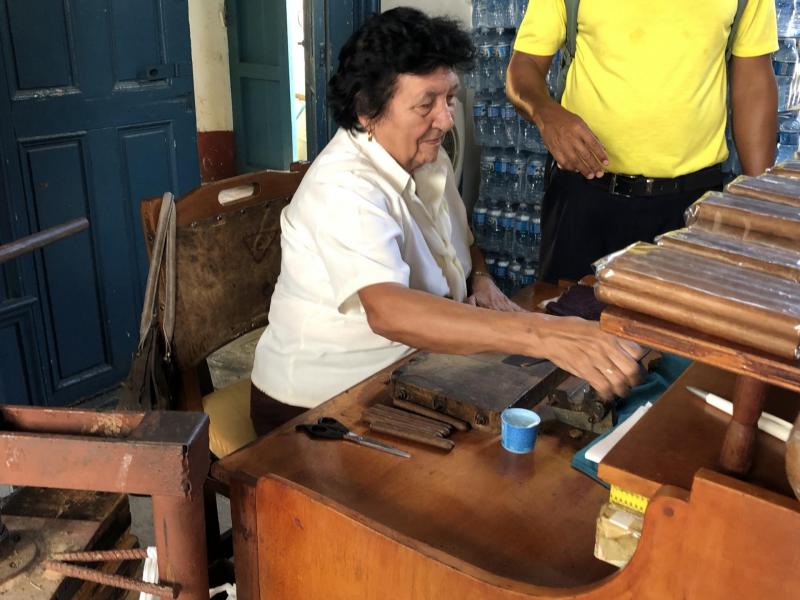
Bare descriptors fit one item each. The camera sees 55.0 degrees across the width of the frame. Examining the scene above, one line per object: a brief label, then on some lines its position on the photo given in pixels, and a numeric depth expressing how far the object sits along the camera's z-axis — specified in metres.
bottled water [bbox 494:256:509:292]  4.45
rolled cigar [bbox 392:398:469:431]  1.23
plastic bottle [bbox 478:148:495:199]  4.33
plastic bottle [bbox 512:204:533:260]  4.25
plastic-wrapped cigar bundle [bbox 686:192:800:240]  0.78
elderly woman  1.43
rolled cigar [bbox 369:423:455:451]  1.17
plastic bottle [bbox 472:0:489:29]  4.10
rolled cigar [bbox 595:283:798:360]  0.61
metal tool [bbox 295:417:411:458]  1.17
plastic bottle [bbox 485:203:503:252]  4.38
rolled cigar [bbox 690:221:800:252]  0.76
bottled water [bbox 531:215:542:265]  4.20
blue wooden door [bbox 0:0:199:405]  2.62
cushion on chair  1.69
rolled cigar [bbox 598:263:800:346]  0.60
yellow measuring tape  0.83
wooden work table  0.68
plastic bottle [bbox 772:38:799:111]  3.45
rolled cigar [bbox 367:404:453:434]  1.21
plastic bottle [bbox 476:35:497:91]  4.11
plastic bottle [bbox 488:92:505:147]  4.16
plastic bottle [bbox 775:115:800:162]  3.53
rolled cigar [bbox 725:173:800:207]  0.85
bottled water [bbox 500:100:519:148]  4.13
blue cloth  1.25
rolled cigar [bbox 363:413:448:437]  1.20
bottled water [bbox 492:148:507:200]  4.27
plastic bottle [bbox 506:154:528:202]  4.23
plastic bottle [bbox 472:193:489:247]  4.44
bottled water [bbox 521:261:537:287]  4.38
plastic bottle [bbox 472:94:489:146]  4.21
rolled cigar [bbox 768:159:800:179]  0.95
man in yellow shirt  2.01
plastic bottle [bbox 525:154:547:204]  4.18
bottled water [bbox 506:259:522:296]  4.43
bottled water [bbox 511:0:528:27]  3.94
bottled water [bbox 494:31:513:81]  4.08
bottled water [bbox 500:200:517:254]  4.31
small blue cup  1.16
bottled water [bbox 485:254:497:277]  4.47
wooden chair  1.65
